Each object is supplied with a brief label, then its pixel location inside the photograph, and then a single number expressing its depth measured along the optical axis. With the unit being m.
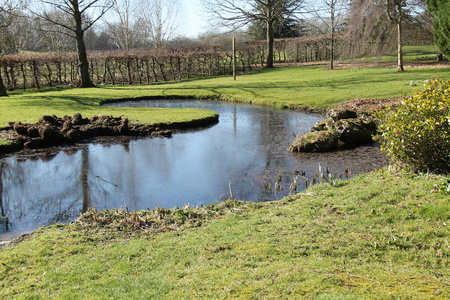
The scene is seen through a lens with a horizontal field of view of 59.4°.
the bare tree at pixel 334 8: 27.31
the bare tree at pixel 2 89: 23.68
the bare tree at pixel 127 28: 49.44
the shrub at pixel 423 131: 6.32
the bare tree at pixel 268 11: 33.60
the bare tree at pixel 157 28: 53.78
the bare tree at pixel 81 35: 27.45
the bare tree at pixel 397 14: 22.55
